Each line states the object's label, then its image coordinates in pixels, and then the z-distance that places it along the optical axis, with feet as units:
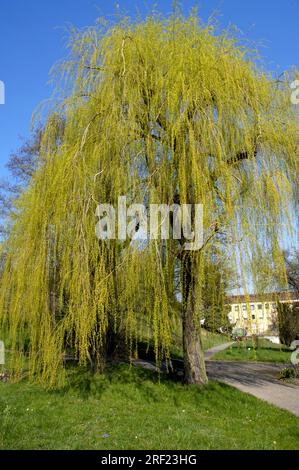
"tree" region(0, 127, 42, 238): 51.78
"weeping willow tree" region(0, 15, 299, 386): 18.16
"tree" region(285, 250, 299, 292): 48.02
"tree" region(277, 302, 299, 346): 51.26
